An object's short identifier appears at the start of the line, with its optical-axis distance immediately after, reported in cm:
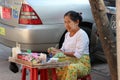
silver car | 662
